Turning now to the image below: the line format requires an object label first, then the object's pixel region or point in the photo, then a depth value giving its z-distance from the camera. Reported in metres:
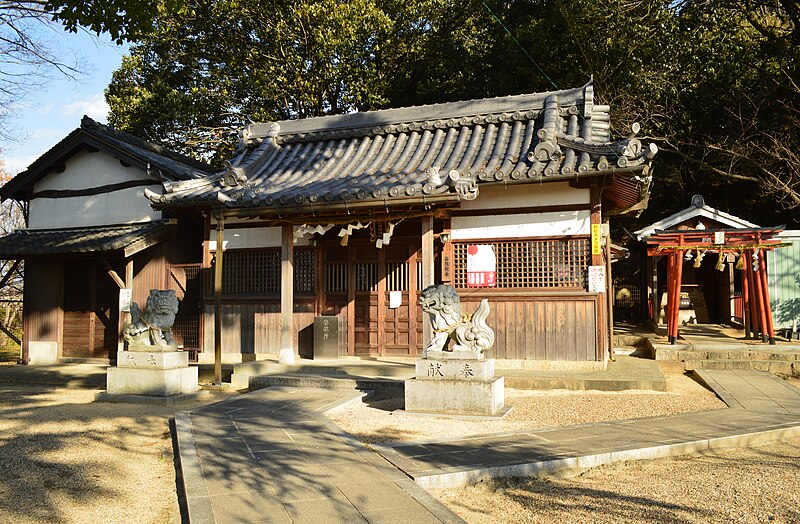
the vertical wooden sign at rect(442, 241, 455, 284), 12.29
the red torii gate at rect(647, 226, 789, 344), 13.63
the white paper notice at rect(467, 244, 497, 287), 12.09
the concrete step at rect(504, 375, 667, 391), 10.09
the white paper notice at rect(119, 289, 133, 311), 13.91
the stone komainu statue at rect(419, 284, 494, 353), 8.02
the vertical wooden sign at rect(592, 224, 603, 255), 11.26
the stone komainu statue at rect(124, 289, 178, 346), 10.01
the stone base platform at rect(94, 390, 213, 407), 9.52
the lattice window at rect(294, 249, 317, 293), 13.58
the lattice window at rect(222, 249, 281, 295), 13.56
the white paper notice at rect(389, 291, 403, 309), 12.96
